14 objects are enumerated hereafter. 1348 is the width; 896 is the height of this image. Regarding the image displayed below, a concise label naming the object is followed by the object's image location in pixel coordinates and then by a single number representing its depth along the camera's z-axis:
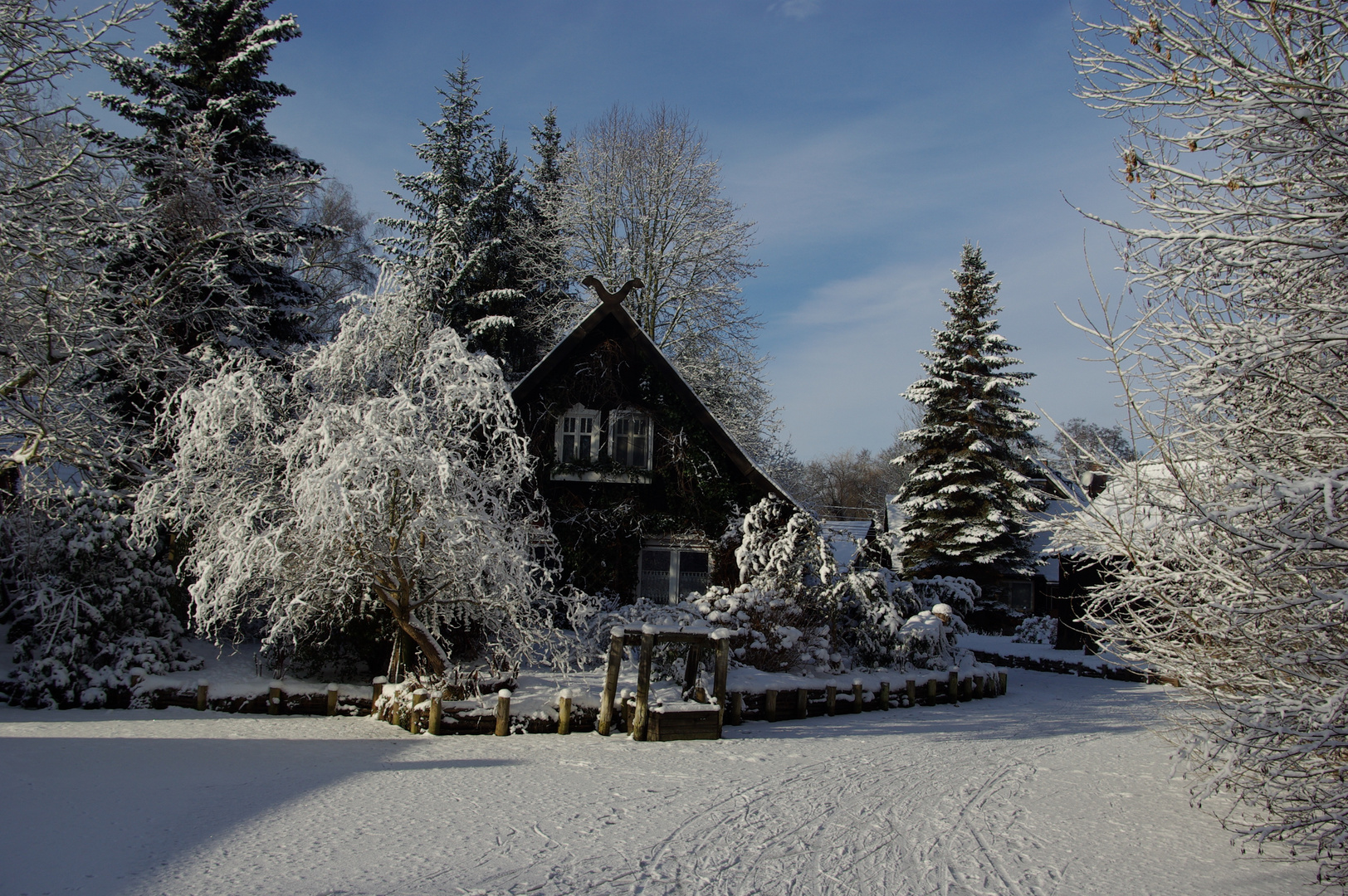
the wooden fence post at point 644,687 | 9.69
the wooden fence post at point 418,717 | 9.64
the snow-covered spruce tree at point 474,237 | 23.20
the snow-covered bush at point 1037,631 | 26.03
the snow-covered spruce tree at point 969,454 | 28.23
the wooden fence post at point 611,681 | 9.80
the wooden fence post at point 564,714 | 9.84
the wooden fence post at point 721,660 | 10.44
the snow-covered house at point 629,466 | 16.08
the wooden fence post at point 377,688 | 10.45
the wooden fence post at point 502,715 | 9.65
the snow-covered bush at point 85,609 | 10.37
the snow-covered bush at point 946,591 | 21.31
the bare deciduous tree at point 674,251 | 24.36
